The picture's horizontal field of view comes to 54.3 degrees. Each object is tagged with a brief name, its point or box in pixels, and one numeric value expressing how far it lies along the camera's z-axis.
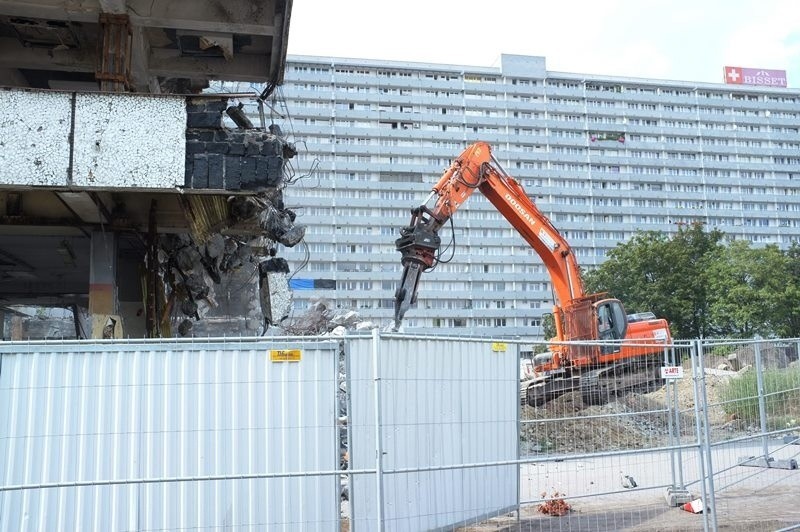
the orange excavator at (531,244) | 15.42
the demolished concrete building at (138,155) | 9.12
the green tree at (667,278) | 50.31
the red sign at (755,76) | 95.38
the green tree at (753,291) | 47.03
